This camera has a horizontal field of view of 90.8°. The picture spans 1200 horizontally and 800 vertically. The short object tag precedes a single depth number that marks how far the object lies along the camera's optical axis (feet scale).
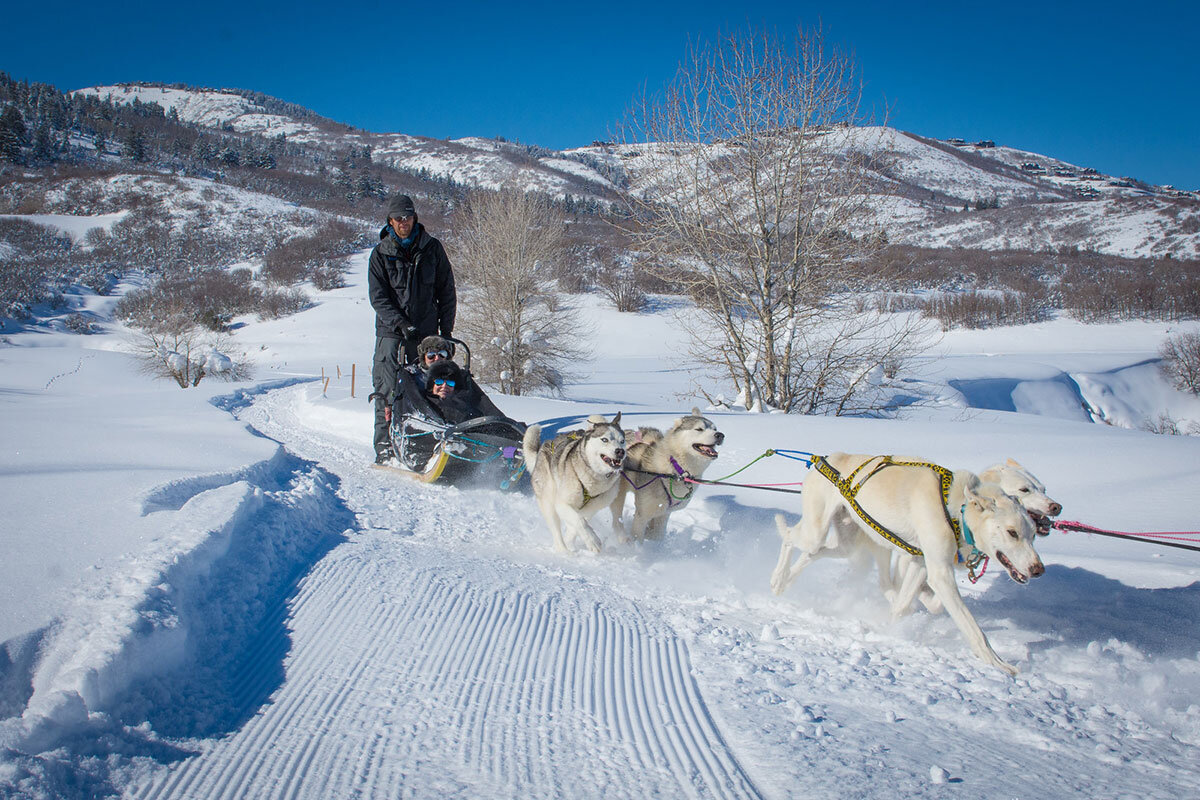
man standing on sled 18.90
